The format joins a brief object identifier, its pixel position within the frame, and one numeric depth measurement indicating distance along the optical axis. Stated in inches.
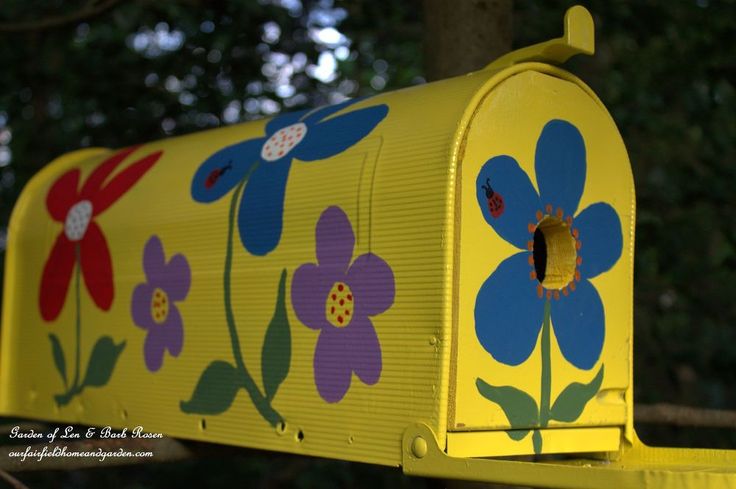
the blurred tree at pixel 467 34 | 249.2
